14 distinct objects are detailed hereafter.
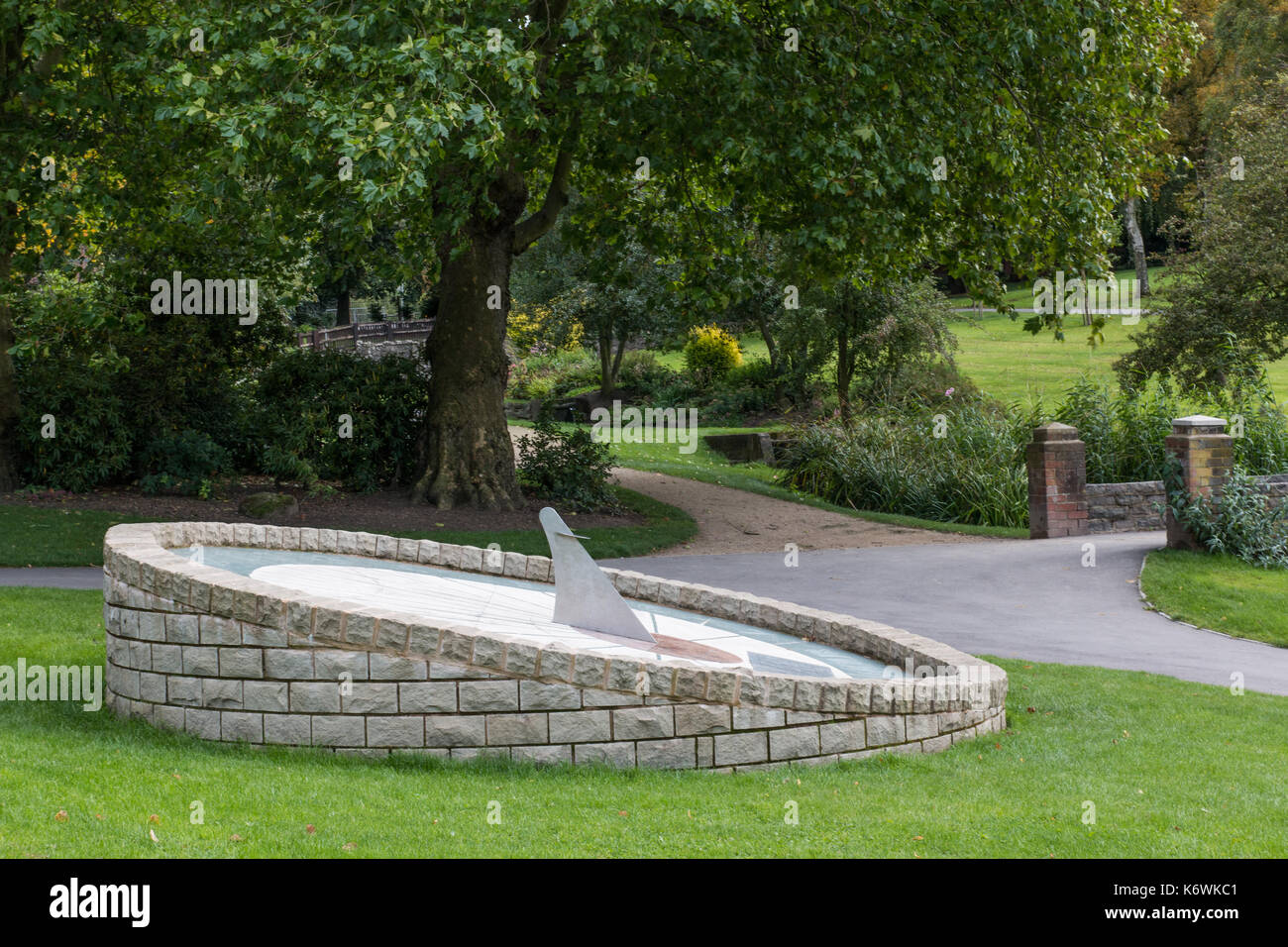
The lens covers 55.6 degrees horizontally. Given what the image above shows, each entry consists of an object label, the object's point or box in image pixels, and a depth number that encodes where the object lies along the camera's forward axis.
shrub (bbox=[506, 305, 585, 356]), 35.72
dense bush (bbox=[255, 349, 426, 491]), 17.64
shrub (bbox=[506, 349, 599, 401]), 37.69
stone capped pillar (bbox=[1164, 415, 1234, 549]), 14.44
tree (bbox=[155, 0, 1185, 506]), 11.42
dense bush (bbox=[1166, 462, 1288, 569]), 14.30
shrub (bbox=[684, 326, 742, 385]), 35.75
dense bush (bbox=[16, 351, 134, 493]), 16.39
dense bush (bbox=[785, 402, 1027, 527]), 19.53
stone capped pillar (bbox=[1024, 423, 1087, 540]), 16.97
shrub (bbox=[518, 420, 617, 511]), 18.47
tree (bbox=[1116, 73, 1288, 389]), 22.23
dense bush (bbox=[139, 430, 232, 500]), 16.70
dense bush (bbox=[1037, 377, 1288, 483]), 18.26
